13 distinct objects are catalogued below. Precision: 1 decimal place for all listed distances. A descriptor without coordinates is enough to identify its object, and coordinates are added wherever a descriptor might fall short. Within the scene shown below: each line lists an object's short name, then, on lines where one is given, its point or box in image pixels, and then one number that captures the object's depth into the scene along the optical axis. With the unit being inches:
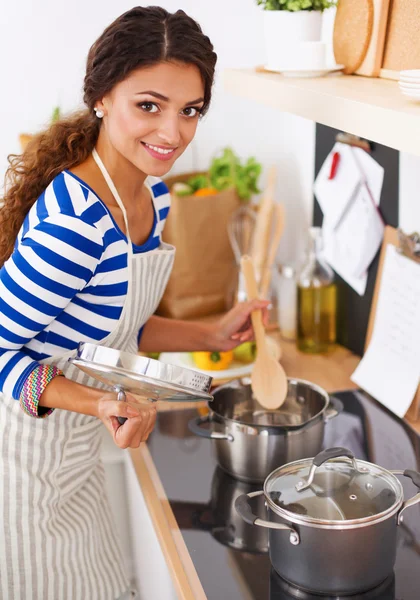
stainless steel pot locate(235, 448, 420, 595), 38.6
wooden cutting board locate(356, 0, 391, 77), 47.0
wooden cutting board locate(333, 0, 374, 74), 48.2
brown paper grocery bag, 75.9
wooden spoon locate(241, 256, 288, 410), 54.6
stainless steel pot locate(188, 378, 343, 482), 48.8
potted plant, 49.5
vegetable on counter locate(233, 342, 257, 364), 69.4
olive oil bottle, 70.8
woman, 42.4
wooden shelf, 35.5
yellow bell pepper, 67.8
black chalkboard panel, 62.3
